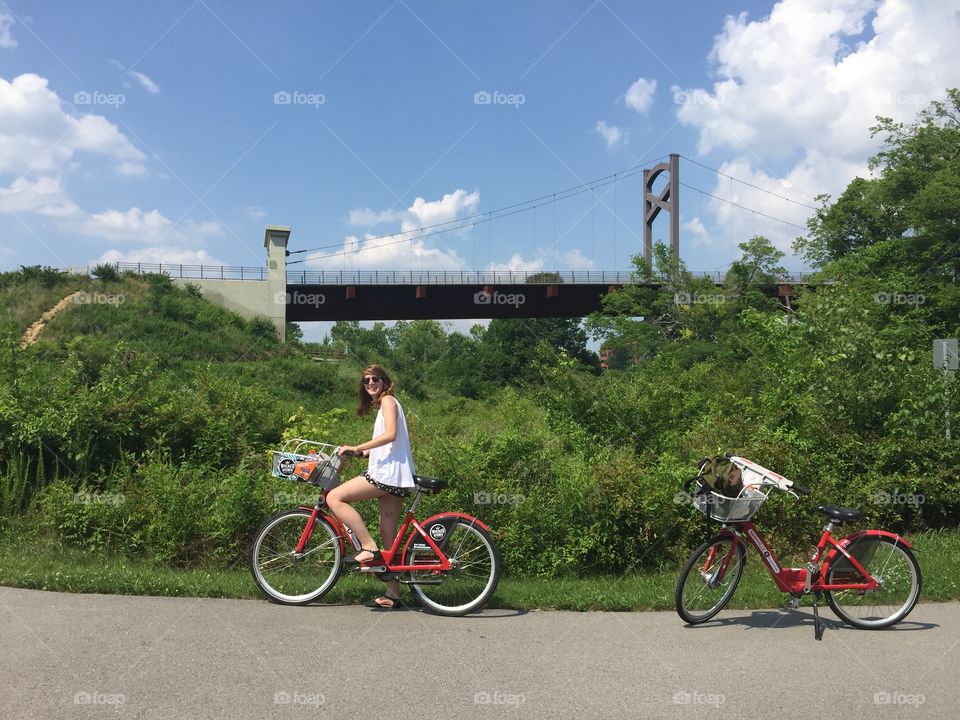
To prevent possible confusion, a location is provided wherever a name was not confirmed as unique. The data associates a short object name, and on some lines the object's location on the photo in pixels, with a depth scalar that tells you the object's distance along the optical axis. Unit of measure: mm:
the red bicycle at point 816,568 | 6047
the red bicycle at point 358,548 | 6344
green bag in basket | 6043
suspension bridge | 62719
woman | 6348
